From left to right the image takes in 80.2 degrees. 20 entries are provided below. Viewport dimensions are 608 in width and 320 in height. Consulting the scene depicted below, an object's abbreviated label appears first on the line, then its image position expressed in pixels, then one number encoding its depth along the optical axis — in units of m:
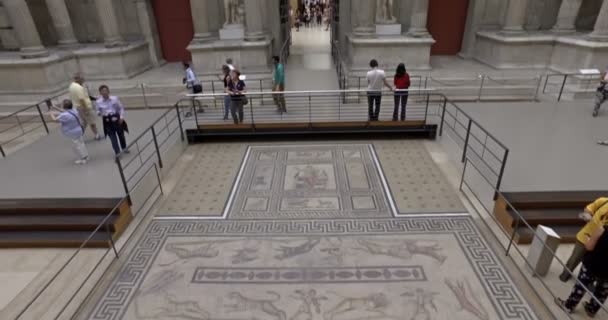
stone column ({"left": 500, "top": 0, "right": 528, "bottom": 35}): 10.50
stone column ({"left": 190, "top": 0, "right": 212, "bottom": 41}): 10.70
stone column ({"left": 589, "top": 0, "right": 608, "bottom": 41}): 9.03
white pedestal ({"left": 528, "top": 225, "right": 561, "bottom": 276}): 3.72
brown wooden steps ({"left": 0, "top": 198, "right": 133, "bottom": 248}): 4.73
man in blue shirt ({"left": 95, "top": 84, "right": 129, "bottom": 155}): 5.99
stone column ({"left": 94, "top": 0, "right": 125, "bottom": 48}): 10.98
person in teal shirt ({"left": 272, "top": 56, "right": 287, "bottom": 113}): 8.08
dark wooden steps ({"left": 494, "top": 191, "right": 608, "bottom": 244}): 4.55
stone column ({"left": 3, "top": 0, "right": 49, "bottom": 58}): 9.98
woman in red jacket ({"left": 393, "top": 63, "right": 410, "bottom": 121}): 7.33
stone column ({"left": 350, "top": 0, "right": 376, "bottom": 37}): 10.48
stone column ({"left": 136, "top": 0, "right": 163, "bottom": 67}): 12.12
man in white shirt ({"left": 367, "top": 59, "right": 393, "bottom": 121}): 7.34
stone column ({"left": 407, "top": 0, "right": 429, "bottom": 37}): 10.53
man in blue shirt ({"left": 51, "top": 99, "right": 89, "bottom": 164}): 5.64
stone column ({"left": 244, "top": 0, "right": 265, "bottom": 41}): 10.38
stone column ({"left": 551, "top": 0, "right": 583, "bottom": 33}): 10.37
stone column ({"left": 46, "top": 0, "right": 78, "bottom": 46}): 10.98
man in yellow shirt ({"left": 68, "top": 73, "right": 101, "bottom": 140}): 6.68
